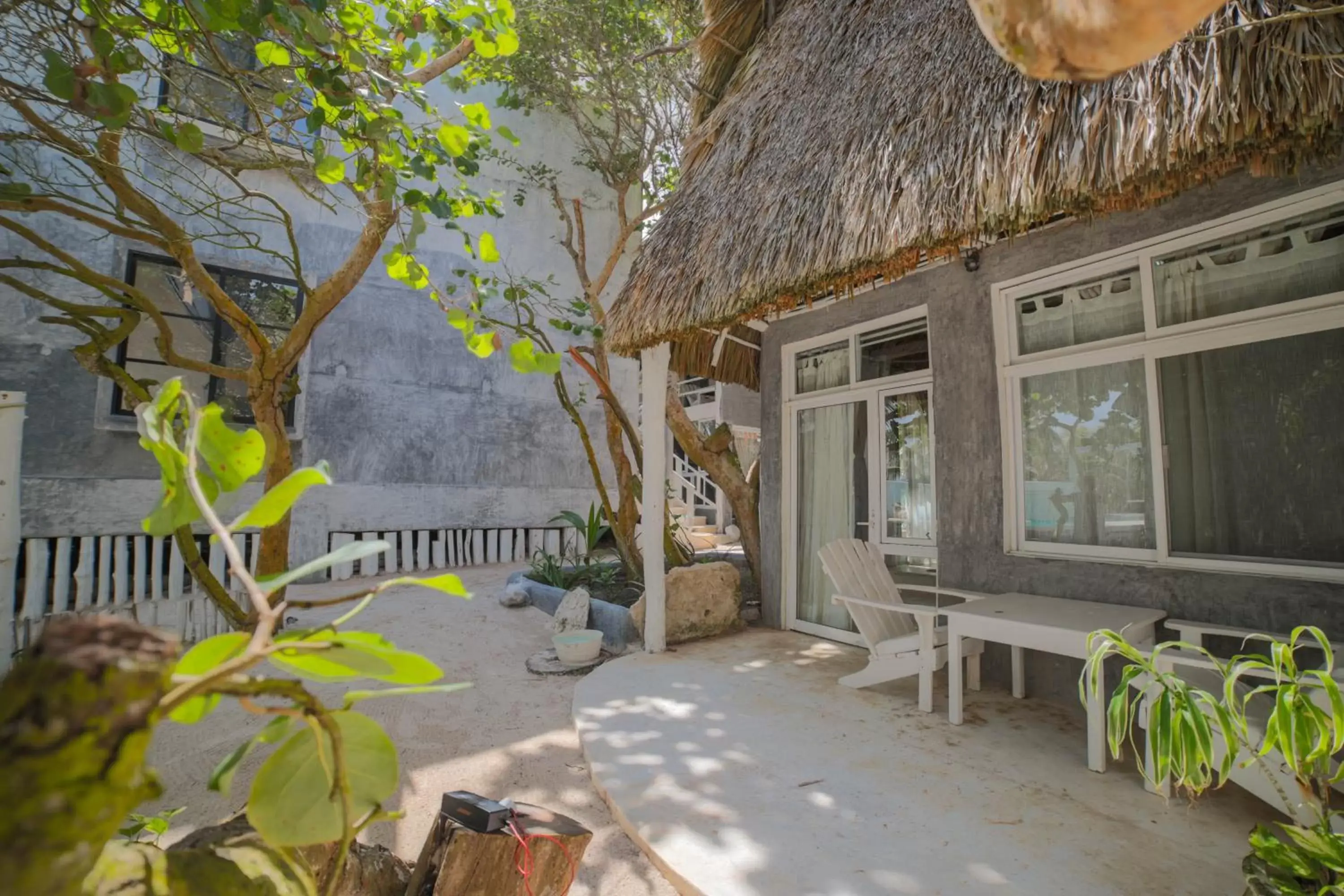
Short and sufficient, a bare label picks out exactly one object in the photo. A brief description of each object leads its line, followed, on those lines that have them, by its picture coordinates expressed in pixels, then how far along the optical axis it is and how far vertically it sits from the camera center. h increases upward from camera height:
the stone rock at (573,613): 5.10 -1.00
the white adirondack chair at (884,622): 3.40 -0.76
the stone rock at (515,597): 6.23 -1.05
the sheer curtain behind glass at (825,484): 4.95 +0.10
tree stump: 1.47 -0.92
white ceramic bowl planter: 4.37 -1.10
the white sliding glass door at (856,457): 4.59 +0.31
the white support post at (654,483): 4.58 +0.10
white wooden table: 2.72 -0.61
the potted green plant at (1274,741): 1.41 -0.60
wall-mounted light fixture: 4.02 +1.60
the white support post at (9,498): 3.33 -0.03
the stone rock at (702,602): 4.88 -0.88
